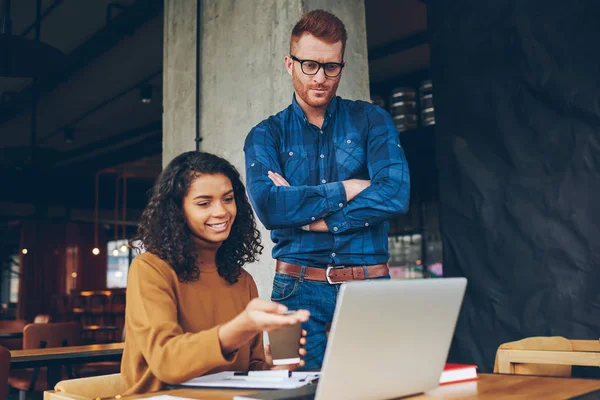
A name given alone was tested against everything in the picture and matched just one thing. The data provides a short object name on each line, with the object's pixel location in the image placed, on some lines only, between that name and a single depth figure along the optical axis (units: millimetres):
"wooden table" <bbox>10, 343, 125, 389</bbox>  3293
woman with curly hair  1289
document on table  1268
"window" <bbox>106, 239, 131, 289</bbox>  18062
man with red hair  2119
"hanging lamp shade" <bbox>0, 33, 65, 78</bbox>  3586
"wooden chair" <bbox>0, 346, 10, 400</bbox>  2635
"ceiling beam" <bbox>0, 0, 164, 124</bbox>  5793
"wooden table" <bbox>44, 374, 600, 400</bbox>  1197
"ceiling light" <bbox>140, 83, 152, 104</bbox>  7762
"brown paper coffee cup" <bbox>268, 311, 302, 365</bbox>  1345
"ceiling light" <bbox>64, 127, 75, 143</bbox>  10077
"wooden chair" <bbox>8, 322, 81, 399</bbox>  4944
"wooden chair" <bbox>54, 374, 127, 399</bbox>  1630
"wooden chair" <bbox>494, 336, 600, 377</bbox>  2410
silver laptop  957
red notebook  1353
